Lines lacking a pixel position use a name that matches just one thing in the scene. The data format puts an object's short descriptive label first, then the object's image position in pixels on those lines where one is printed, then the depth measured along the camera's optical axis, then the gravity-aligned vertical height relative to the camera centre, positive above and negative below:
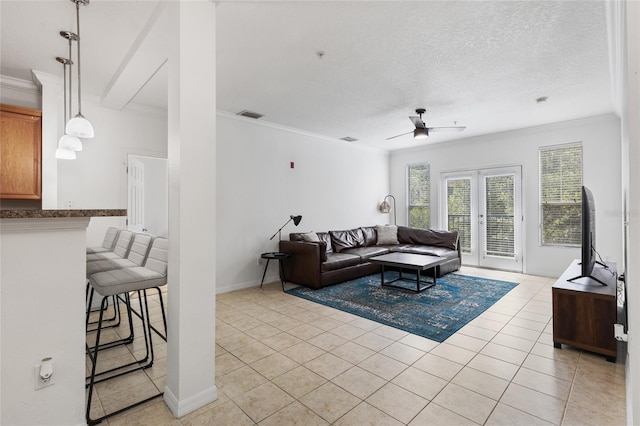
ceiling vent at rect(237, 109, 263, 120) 4.68 +1.59
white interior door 4.38 +0.28
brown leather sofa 4.73 -0.71
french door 5.84 -0.03
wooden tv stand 2.46 -0.89
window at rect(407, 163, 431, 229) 7.19 +0.45
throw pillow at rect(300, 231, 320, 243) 5.24 -0.42
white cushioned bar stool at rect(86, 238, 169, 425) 1.91 -0.46
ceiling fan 4.34 +1.29
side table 4.81 -0.70
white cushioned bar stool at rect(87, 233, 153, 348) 2.38 -0.41
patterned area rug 3.28 -1.19
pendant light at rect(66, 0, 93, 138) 2.52 +0.74
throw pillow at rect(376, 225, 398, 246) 6.70 -0.48
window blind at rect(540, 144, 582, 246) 5.20 +0.32
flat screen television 2.61 -0.23
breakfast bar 1.42 -0.48
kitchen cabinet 3.29 +0.70
